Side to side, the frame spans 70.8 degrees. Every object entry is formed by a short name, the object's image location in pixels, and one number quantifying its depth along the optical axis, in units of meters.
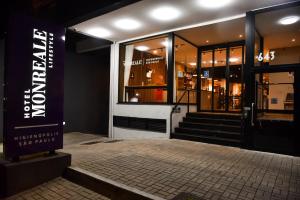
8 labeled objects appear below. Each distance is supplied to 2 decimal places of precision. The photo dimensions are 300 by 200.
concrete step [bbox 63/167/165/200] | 3.43
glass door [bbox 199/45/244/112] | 10.66
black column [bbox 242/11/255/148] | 6.86
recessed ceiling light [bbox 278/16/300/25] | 7.46
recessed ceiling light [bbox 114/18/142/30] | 8.09
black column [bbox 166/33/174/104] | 8.88
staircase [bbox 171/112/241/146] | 7.43
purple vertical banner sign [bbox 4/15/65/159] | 3.94
